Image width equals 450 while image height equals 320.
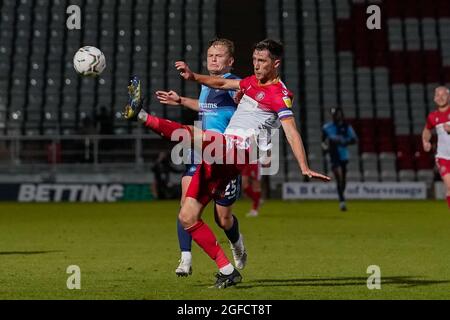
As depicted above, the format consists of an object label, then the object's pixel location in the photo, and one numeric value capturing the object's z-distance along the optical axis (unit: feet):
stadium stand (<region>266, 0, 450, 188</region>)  91.61
